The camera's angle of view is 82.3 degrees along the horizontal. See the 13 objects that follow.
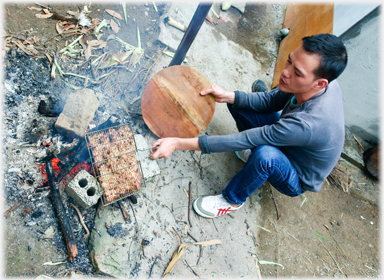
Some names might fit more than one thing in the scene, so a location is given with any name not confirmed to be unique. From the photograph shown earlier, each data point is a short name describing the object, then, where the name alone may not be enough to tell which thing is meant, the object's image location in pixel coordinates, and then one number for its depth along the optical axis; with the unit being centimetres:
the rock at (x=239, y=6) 545
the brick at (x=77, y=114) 255
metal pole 256
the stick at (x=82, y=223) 242
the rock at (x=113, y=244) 232
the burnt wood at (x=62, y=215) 224
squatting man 208
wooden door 441
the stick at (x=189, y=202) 300
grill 244
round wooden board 294
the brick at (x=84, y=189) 230
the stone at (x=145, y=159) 270
